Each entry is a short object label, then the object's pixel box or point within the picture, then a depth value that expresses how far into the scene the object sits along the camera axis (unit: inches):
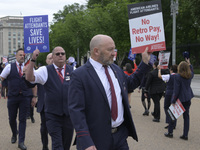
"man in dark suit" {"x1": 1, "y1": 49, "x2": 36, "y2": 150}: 169.9
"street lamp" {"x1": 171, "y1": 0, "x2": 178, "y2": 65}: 567.1
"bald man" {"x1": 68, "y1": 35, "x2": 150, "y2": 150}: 77.9
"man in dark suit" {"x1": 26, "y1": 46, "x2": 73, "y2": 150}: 122.1
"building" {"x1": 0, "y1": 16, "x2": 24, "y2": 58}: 4783.2
